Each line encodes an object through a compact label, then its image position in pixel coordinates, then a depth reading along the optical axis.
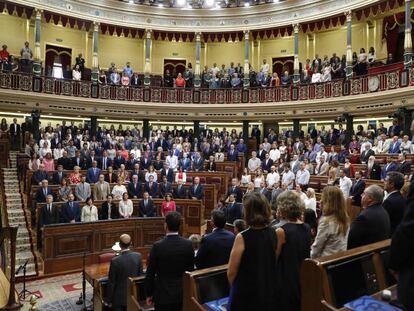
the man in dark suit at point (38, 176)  9.16
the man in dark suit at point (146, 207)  8.84
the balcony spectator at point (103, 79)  16.61
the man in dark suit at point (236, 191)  9.59
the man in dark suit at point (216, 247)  3.02
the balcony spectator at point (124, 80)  16.97
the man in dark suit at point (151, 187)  9.69
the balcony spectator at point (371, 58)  14.09
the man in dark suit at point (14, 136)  13.45
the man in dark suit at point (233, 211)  8.03
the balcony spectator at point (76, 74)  16.06
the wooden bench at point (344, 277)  2.17
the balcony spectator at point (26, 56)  15.26
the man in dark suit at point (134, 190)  9.56
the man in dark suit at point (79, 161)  10.65
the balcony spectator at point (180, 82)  17.62
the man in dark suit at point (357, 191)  7.86
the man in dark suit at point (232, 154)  13.05
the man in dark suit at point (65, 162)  10.44
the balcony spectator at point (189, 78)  17.81
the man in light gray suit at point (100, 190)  9.04
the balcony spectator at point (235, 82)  17.16
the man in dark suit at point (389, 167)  8.03
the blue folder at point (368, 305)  2.08
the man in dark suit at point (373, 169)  8.49
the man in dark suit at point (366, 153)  9.68
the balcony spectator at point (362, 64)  13.98
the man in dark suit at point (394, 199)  3.19
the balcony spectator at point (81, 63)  16.64
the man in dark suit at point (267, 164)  11.57
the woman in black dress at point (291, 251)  2.39
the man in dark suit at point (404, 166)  7.69
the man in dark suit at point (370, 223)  2.80
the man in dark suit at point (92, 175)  9.74
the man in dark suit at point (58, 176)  9.41
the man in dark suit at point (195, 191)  10.09
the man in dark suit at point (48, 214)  7.58
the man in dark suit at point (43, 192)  8.36
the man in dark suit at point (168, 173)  10.70
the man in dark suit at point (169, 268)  2.91
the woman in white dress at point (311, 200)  7.50
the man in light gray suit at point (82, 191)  8.76
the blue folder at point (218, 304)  2.53
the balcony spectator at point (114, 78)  16.78
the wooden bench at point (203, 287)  2.65
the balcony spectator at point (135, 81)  17.30
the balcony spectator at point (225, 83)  17.39
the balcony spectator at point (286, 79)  16.22
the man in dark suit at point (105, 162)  10.97
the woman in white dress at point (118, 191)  9.06
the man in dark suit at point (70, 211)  7.80
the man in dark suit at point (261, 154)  12.55
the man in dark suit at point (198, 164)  12.09
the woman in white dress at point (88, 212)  7.77
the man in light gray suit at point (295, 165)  10.36
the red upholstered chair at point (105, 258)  6.28
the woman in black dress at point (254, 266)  2.21
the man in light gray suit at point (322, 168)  10.23
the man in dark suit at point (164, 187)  9.88
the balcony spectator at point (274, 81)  16.42
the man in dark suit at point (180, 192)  10.09
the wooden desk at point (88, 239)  7.10
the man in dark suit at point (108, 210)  8.36
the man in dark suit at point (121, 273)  4.14
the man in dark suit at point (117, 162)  11.11
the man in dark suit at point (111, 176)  10.08
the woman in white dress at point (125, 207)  8.38
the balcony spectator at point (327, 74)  14.88
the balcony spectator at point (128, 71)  17.25
